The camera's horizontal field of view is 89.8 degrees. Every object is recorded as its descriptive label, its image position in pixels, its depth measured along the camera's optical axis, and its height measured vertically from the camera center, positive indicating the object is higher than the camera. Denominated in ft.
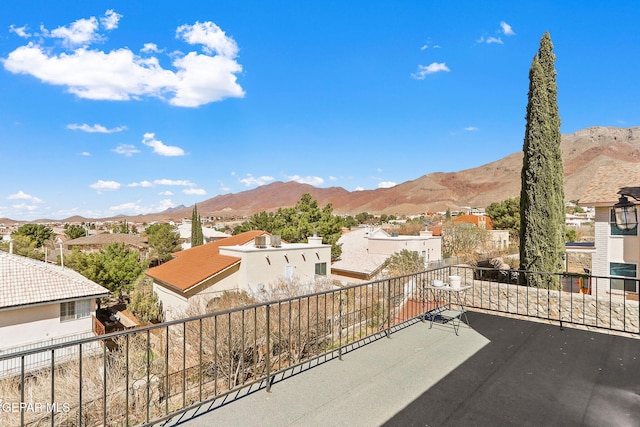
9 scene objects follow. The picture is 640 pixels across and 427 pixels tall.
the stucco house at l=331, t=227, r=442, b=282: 79.30 -11.19
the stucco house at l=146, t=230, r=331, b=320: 54.54 -10.82
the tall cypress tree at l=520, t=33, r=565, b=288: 40.04 +3.98
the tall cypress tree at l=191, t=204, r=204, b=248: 118.21 -7.06
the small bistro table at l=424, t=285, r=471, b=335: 16.79 -5.82
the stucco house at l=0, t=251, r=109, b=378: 41.83 -12.59
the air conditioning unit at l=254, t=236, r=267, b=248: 64.07 -5.73
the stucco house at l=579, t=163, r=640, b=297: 38.09 -3.92
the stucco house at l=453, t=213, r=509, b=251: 93.25 -8.32
